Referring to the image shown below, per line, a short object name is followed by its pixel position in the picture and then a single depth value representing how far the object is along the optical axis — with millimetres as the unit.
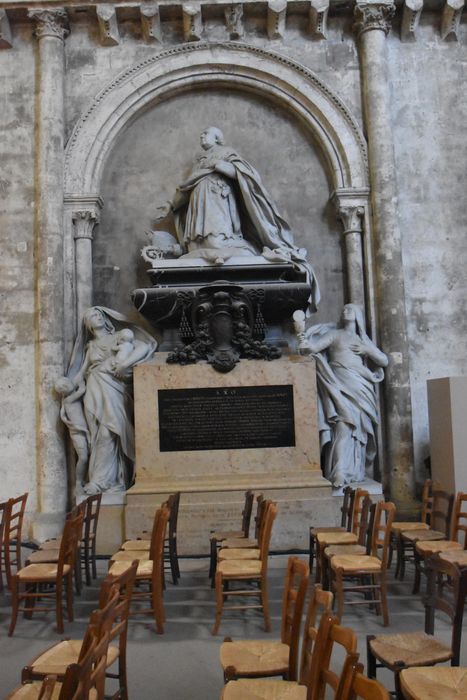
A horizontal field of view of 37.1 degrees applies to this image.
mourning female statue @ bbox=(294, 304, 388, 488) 8266
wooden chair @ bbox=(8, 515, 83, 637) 4926
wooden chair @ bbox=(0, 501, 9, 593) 6016
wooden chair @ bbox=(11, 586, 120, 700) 2379
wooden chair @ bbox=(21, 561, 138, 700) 3268
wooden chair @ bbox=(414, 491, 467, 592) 5520
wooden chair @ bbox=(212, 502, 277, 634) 4887
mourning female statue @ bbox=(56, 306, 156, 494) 8219
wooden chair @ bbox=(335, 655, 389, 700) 2373
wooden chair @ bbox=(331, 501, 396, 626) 4973
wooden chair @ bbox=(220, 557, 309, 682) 3383
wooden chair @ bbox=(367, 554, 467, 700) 3426
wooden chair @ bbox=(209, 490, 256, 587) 6180
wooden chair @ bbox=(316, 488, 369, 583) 5782
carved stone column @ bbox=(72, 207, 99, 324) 9211
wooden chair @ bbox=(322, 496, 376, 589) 5429
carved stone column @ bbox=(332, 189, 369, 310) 9367
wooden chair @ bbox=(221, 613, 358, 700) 2727
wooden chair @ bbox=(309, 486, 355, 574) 6375
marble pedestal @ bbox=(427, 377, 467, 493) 7551
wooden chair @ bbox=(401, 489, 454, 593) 5973
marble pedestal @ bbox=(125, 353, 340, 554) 7523
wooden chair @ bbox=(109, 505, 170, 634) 4984
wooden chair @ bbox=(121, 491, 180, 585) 6051
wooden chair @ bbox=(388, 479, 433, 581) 6387
